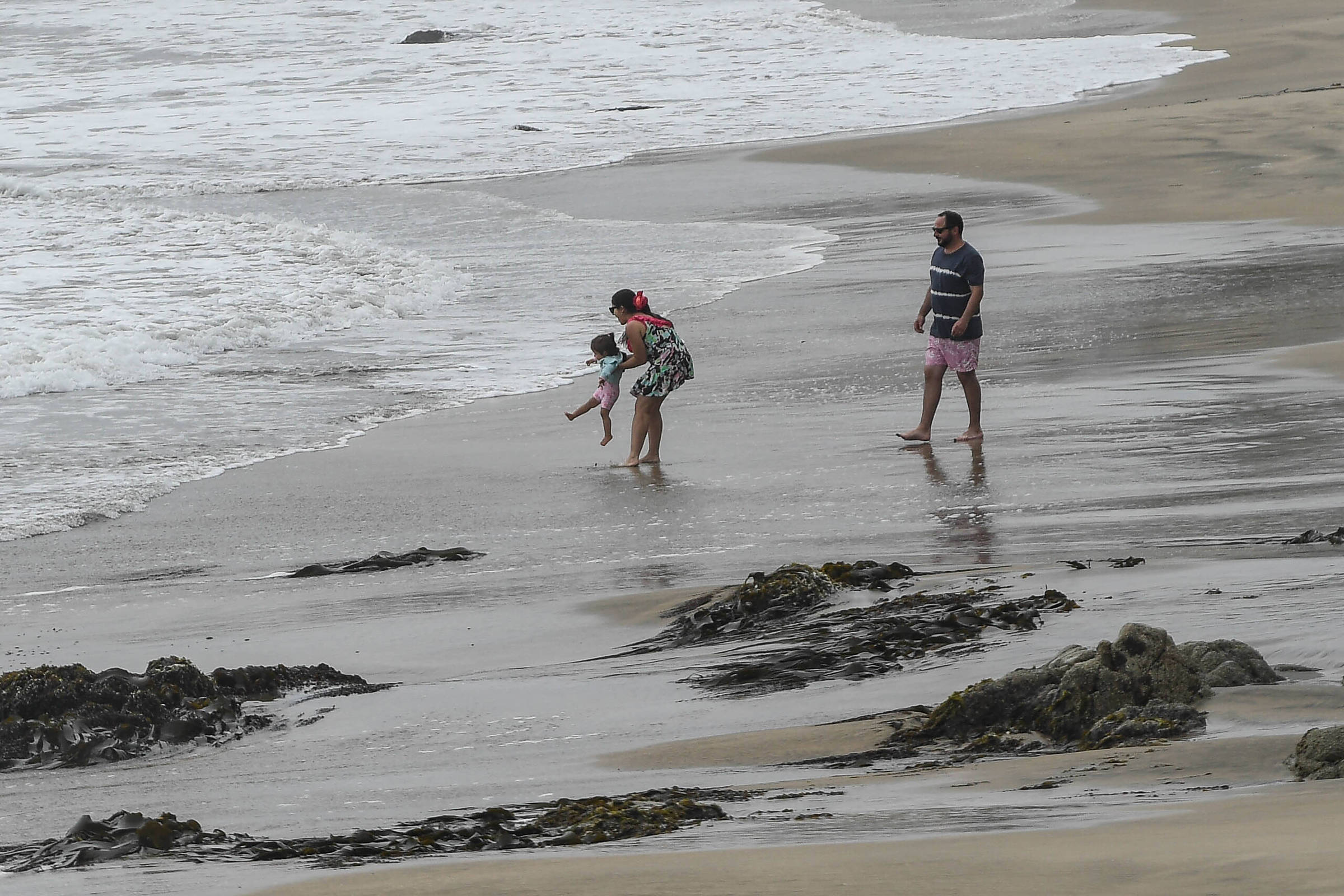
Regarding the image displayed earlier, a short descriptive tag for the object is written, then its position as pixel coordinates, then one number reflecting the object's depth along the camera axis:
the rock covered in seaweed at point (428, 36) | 106.00
